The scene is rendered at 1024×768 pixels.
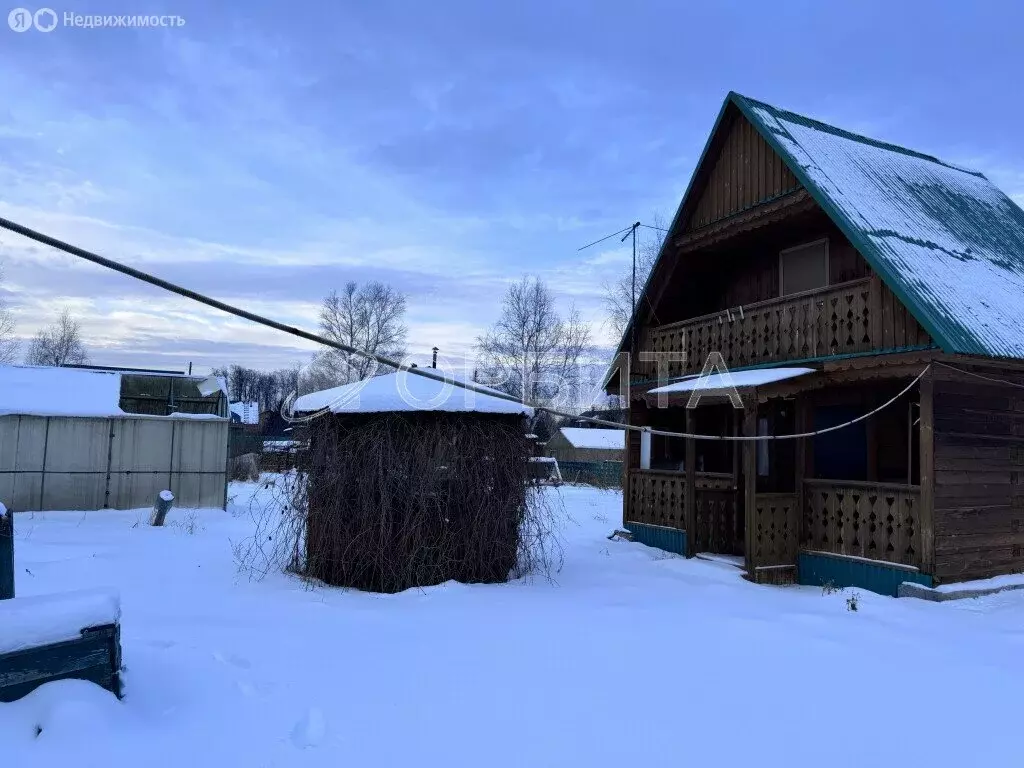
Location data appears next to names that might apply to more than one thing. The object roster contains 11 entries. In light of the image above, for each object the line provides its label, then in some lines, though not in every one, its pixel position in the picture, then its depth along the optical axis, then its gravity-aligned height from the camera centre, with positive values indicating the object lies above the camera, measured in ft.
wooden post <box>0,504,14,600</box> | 16.33 -3.33
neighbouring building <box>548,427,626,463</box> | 145.59 -3.35
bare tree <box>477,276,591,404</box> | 151.43 +16.45
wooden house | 31.27 +3.73
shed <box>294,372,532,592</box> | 29.99 -2.68
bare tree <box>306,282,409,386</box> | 158.81 +21.42
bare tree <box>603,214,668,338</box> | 125.39 +20.89
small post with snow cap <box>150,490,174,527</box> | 51.65 -6.45
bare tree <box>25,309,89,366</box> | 220.43 +19.63
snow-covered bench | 14.03 -4.53
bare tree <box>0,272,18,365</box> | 136.51 +10.68
